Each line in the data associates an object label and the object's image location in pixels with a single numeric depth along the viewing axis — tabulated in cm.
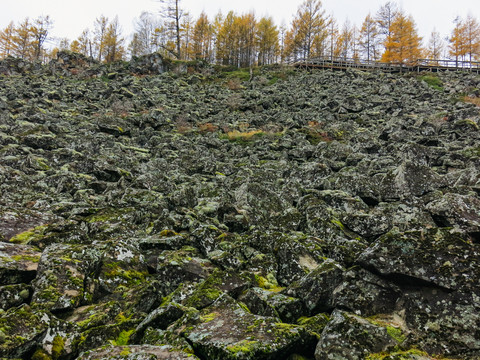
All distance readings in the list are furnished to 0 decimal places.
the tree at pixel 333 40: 7328
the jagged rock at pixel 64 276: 421
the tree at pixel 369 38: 6631
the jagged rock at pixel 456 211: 601
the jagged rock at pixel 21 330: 331
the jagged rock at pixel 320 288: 431
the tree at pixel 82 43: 7062
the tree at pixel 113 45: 6451
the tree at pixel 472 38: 5791
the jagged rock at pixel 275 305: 423
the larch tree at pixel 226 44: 6341
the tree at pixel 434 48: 7690
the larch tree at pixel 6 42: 6078
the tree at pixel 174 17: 5406
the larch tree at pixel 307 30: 5988
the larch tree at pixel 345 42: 7504
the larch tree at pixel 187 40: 5947
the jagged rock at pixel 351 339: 311
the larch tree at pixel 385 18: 6053
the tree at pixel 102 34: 6588
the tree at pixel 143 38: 7738
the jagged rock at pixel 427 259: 349
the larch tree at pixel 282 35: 7379
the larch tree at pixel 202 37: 6731
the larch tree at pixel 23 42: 5933
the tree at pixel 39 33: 5634
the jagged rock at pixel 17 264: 454
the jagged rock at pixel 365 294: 391
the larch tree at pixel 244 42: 6334
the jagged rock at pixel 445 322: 309
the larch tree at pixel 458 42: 5878
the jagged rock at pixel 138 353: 307
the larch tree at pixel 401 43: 5453
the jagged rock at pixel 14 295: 404
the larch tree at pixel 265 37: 6600
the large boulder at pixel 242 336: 315
